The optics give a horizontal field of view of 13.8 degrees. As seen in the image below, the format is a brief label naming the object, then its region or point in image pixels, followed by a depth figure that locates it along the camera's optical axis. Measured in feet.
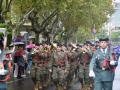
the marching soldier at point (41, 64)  56.29
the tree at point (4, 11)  80.23
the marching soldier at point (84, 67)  55.47
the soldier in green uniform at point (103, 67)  38.04
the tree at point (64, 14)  87.51
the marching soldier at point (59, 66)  52.54
